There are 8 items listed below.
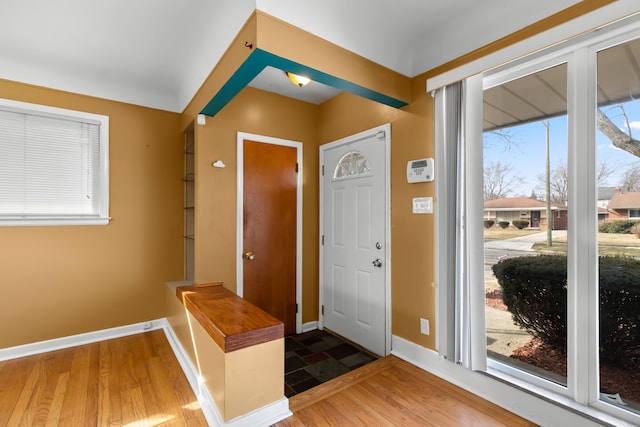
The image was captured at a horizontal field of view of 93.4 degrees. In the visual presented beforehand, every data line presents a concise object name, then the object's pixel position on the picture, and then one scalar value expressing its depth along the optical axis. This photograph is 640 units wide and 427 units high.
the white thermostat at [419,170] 2.37
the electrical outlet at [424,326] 2.42
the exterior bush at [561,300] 1.58
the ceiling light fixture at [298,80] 2.51
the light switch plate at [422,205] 2.40
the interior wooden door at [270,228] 3.26
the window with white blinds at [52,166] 2.68
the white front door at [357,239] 2.88
